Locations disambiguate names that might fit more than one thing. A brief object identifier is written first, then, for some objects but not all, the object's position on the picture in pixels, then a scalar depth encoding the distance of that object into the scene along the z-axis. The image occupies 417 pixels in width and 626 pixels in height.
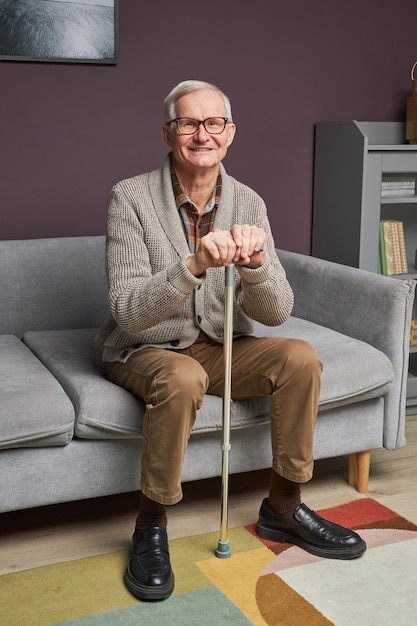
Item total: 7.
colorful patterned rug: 1.86
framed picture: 2.79
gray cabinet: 3.07
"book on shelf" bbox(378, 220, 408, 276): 3.17
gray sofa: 2.08
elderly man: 1.99
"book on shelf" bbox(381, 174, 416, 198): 3.13
